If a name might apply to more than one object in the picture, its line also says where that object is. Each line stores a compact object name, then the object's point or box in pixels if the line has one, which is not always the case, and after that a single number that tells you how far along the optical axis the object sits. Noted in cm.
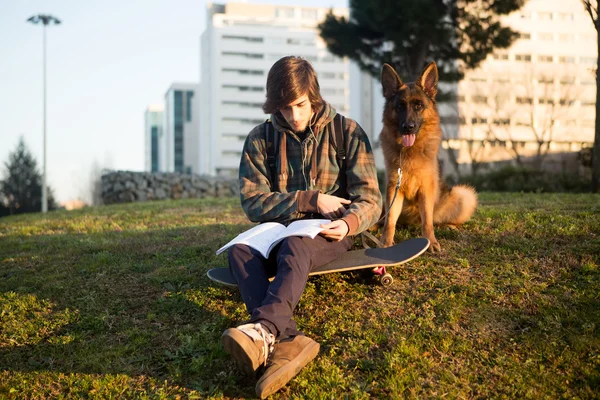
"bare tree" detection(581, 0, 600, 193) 966
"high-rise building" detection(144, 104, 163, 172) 12700
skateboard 392
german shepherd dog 519
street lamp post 2880
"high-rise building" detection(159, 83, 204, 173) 9712
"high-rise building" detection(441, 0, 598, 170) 4106
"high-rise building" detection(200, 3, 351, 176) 8012
